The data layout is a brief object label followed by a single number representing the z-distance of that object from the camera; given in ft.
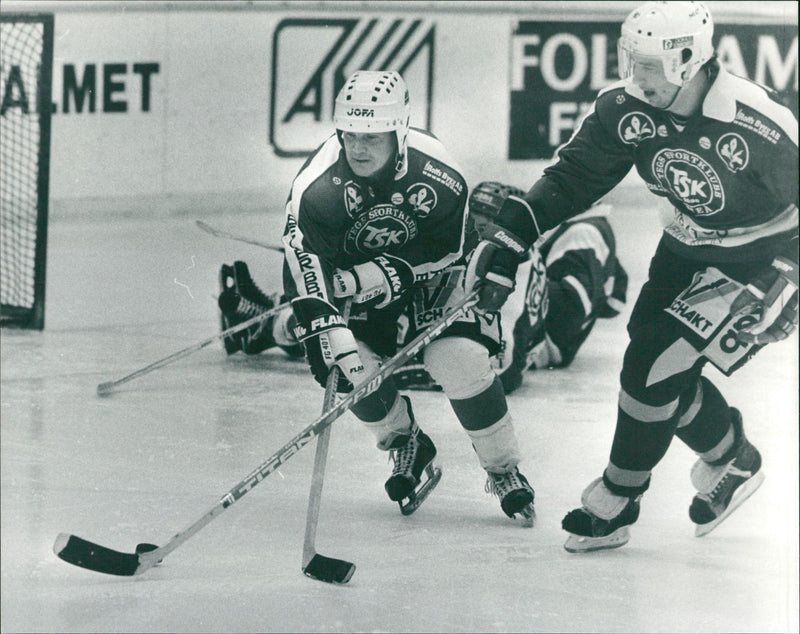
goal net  19.71
